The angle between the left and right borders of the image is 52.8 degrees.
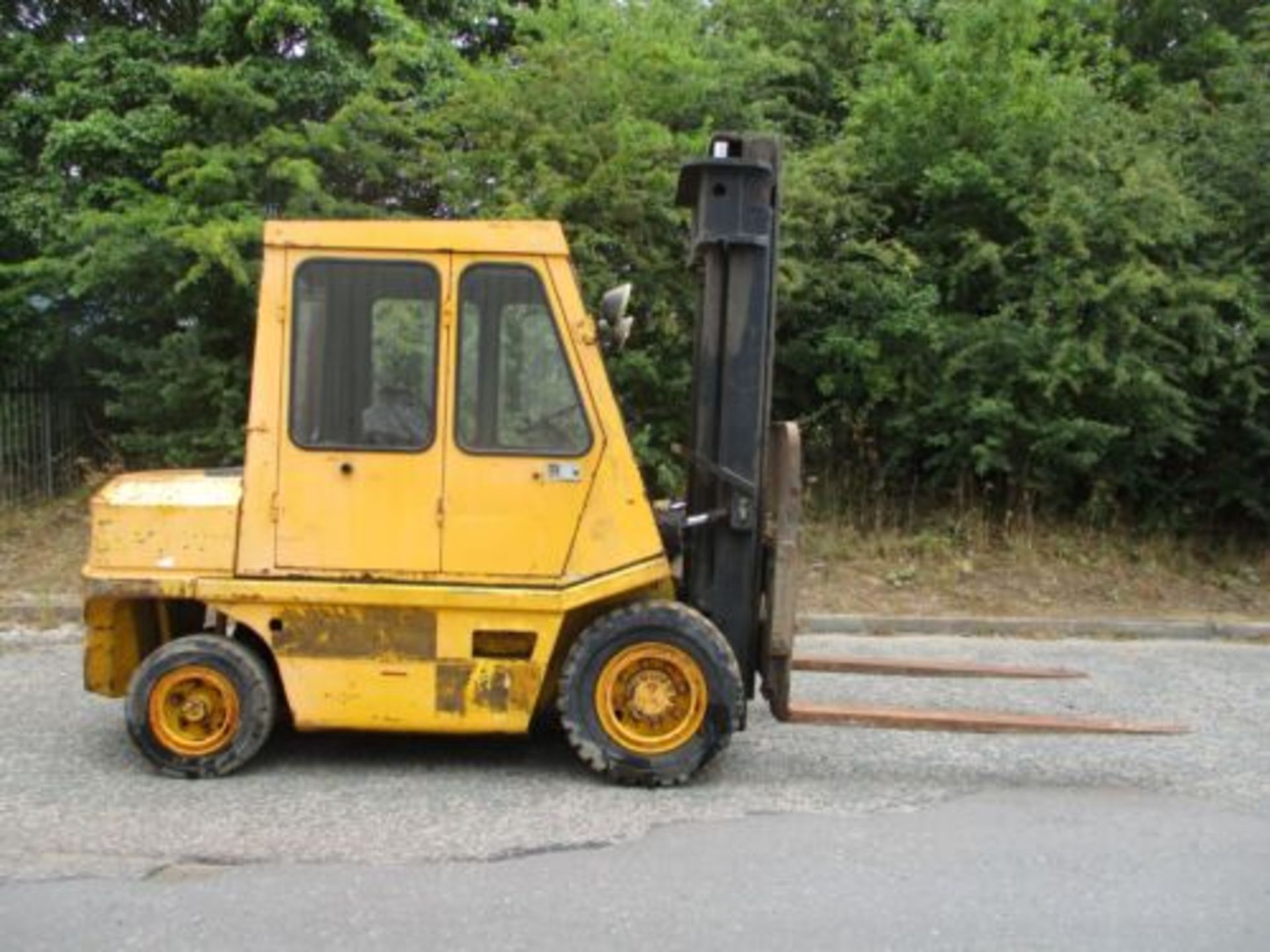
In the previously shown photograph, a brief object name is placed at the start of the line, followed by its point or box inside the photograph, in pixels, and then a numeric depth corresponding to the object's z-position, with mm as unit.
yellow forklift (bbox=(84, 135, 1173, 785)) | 5348
